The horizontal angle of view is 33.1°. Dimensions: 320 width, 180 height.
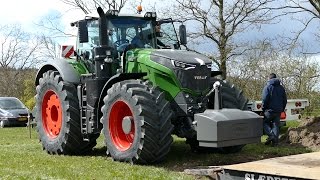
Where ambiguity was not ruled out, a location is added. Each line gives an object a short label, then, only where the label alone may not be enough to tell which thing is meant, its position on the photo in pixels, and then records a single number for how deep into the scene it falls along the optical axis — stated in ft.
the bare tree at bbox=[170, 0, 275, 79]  71.00
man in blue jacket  39.75
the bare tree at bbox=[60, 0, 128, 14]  94.19
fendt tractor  28.53
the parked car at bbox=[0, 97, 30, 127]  84.48
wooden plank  15.26
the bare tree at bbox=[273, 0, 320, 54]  45.45
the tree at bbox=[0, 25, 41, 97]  161.38
